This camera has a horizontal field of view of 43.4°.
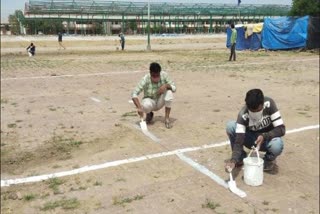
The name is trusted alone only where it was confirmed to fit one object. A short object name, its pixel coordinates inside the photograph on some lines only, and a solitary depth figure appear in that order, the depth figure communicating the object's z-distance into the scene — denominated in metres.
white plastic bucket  3.39
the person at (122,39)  24.41
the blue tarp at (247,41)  21.56
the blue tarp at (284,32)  19.17
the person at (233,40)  14.74
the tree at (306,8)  18.95
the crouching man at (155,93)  5.15
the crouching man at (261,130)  3.46
